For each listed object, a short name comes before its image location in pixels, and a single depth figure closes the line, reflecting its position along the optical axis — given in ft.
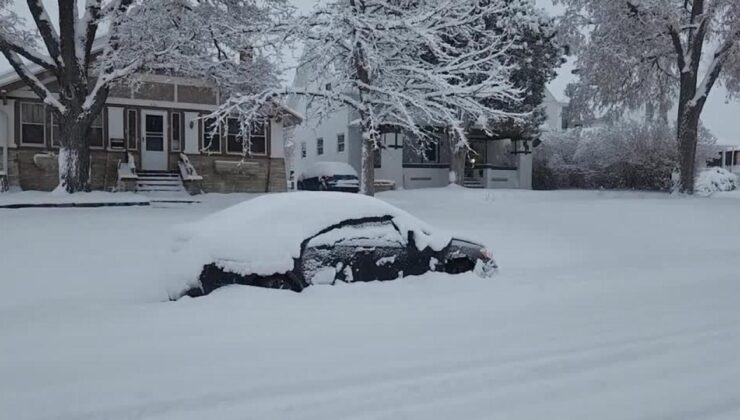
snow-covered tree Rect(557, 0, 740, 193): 78.07
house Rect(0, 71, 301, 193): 74.43
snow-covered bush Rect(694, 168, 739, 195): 99.45
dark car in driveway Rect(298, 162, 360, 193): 77.56
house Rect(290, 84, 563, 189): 96.32
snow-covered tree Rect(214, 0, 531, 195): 53.88
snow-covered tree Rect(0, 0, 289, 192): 58.70
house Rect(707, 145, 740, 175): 160.15
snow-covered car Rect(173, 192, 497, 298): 22.77
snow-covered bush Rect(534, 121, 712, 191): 91.97
